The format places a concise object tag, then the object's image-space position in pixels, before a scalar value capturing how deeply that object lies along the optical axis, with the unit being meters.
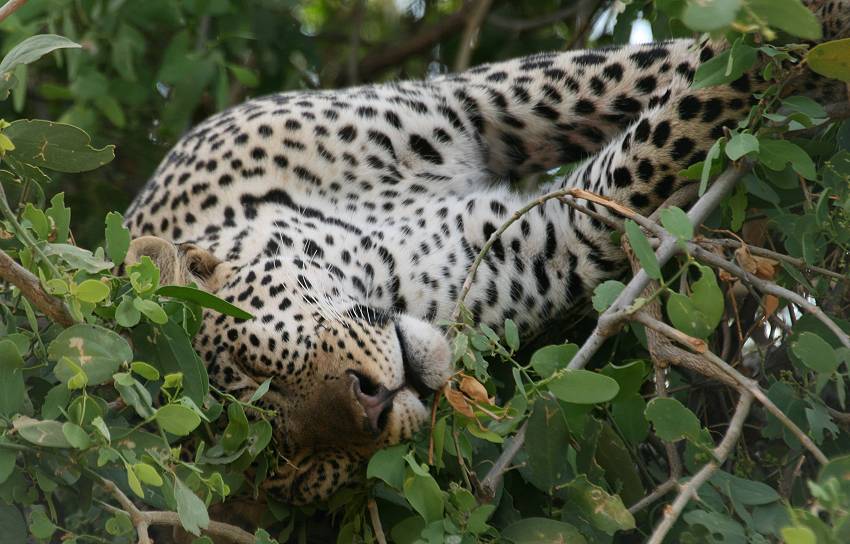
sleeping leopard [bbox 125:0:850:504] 7.28
